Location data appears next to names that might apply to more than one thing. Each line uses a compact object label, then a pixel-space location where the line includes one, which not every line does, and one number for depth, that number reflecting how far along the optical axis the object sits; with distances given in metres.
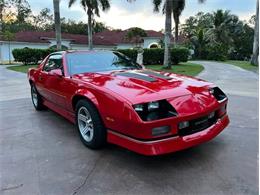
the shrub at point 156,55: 17.20
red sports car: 2.25
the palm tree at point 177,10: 16.49
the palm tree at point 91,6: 18.35
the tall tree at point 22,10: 30.75
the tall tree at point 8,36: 22.69
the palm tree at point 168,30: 12.79
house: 24.63
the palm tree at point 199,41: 26.42
